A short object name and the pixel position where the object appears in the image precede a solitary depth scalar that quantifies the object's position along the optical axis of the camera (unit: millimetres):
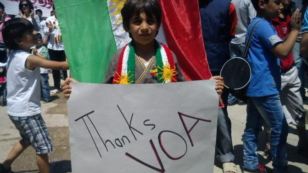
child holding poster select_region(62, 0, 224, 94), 2457
